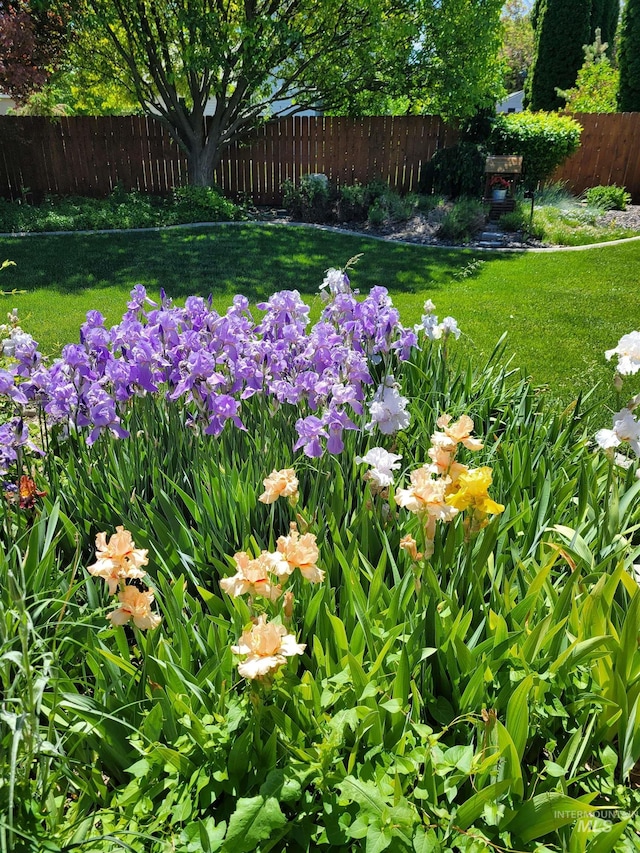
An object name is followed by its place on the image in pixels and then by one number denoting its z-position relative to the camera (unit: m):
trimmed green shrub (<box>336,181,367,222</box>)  10.88
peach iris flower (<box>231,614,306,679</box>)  1.09
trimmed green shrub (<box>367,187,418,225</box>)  10.45
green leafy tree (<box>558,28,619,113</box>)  17.25
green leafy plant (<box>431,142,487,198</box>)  11.26
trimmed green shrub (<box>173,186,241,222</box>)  10.78
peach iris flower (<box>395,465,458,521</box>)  1.45
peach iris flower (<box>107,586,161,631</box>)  1.33
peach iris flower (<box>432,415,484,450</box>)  1.54
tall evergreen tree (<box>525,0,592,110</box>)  19.12
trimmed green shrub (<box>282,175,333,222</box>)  11.05
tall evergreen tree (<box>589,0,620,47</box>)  21.98
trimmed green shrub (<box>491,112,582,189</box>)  11.54
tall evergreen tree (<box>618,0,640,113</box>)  15.70
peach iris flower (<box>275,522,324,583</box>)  1.27
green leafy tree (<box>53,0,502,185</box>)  10.52
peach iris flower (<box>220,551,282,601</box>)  1.26
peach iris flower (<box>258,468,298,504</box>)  1.54
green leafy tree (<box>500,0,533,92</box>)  37.03
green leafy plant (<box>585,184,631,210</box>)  11.84
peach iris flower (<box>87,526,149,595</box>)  1.30
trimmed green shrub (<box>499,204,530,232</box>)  9.87
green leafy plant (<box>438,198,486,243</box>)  9.59
